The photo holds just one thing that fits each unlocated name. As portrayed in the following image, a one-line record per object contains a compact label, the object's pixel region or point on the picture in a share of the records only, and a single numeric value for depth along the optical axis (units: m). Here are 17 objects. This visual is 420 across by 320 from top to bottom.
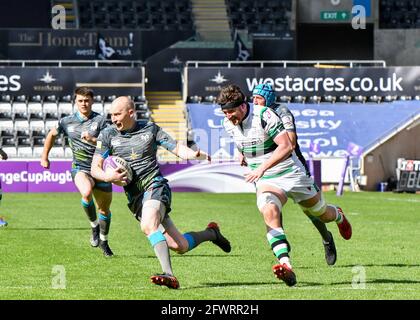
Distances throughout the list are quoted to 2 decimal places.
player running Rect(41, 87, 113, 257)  16.72
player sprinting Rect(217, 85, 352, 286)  12.77
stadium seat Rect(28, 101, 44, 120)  45.25
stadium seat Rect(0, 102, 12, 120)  45.31
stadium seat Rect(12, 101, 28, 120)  45.28
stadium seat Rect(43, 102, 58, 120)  45.16
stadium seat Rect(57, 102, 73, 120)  45.28
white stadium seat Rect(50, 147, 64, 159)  41.75
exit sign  55.53
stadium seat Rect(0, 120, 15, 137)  43.41
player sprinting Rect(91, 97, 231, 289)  12.55
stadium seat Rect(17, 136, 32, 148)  43.31
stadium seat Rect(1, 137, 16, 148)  43.09
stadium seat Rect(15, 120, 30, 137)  43.53
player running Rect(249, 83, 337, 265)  14.78
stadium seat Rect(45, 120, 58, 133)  44.19
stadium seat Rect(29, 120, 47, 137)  43.73
